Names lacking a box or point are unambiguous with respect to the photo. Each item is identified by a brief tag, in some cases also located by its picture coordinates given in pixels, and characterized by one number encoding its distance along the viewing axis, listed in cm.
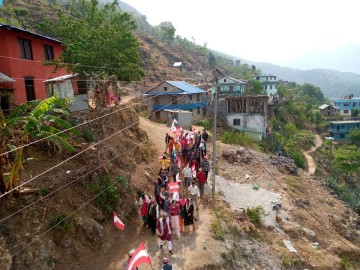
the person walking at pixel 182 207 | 1346
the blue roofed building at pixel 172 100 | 3841
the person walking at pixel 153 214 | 1328
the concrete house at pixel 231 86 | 5679
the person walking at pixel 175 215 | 1267
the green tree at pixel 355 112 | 7844
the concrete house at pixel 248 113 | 4288
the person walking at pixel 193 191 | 1504
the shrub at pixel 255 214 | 1776
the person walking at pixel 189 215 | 1358
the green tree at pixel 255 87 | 5953
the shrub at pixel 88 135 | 1622
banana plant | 1157
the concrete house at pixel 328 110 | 7981
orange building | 1827
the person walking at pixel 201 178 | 1614
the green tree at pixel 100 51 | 1802
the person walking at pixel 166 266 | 985
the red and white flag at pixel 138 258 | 941
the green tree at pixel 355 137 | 6072
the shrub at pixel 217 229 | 1450
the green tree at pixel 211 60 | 9726
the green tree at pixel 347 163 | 4316
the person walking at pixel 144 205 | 1360
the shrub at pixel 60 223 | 1186
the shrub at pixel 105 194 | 1396
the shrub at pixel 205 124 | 3753
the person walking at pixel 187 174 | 1627
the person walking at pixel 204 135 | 2165
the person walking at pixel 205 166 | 1677
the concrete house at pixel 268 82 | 7681
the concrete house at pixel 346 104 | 8419
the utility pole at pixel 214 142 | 1569
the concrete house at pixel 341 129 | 6762
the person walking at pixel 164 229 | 1208
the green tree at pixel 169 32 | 9362
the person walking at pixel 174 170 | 1648
